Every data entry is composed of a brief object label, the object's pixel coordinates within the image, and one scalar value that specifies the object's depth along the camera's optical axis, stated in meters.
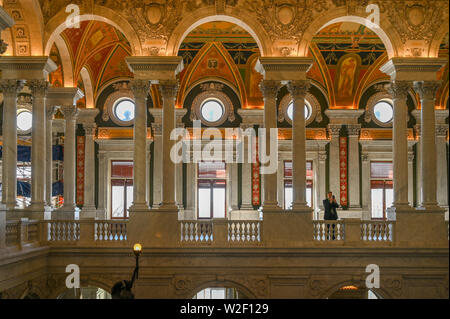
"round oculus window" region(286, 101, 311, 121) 24.73
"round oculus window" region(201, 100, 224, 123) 24.67
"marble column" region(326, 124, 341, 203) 24.41
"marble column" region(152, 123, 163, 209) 24.06
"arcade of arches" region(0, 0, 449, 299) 16.25
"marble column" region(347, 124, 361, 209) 24.34
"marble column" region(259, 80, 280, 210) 16.88
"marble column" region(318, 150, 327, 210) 24.42
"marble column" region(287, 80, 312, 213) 16.83
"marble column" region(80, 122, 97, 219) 23.94
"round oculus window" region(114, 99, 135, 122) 24.75
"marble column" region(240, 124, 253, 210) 24.17
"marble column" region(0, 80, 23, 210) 16.42
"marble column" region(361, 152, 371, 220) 24.47
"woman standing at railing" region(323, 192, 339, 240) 17.38
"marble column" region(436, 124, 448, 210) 23.23
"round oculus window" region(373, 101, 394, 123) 24.91
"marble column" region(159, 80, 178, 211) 16.78
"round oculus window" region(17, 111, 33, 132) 24.48
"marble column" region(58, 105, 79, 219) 19.56
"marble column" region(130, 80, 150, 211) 16.84
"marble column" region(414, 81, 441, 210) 16.81
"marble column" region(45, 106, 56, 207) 20.20
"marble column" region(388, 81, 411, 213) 16.83
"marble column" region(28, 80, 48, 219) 17.08
